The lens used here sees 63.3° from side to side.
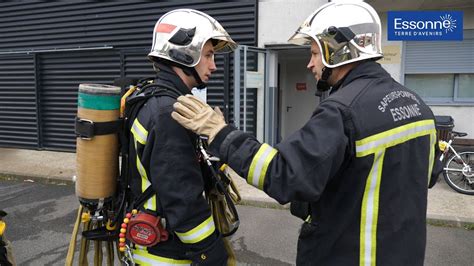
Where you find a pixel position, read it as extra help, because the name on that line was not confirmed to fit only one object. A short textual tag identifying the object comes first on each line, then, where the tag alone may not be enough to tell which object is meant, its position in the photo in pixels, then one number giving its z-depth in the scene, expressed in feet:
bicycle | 20.07
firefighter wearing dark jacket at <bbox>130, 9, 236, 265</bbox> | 5.73
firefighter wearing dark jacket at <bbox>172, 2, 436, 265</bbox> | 4.75
